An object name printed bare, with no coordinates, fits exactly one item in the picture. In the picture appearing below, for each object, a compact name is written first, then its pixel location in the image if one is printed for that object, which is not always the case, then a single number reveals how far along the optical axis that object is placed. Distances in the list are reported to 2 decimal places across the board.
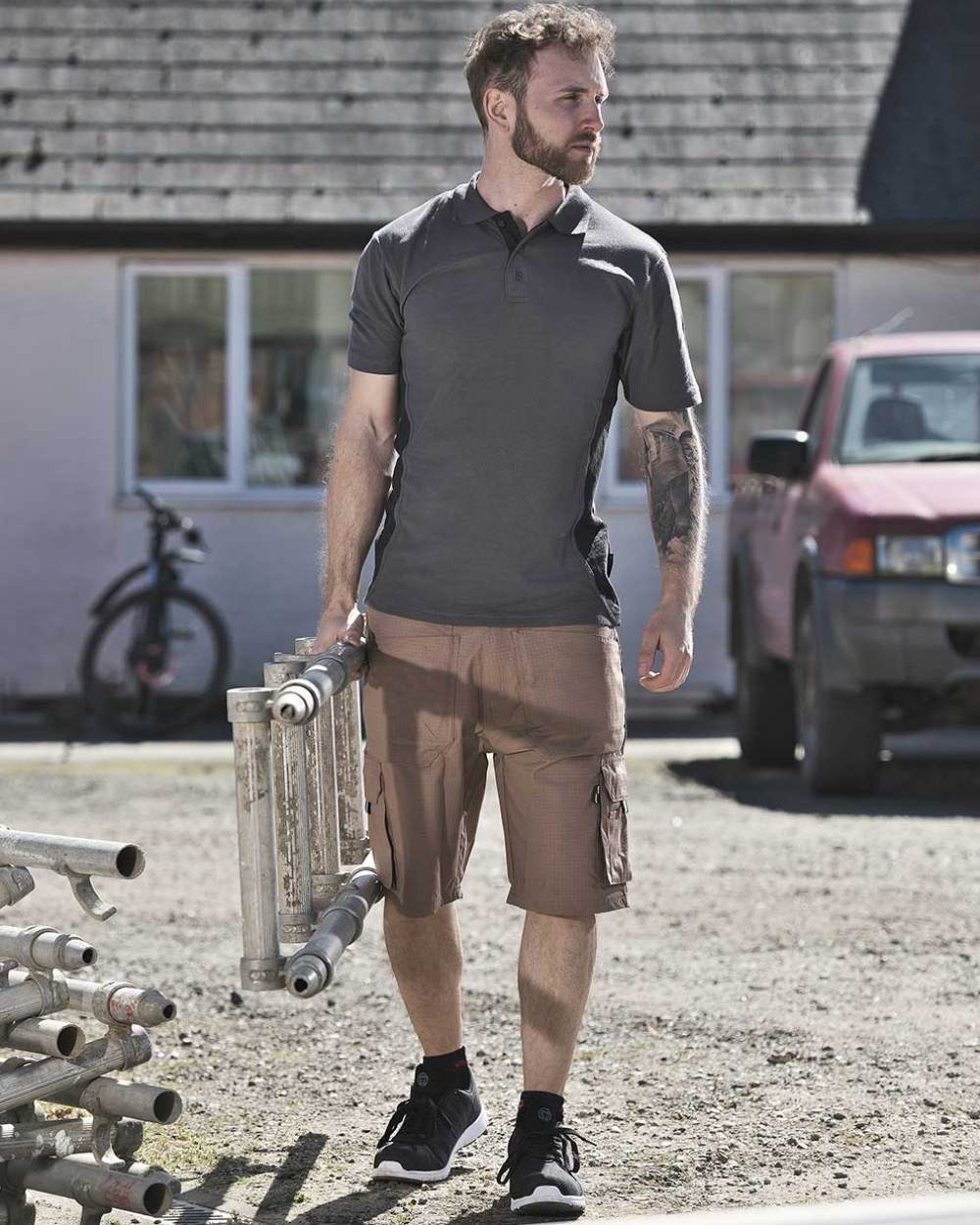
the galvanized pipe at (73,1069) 6.31
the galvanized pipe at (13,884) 6.50
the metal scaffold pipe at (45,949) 6.33
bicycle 21.73
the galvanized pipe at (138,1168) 6.29
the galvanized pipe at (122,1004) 6.45
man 7.10
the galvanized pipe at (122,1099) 6.34
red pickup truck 15.54
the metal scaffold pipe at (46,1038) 6.36
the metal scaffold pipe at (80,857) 6.14
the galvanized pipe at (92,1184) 6.20
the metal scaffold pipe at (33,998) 6.45
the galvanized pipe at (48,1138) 6.35
